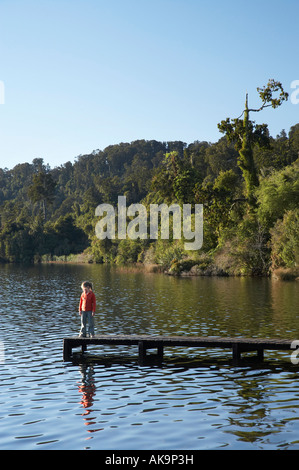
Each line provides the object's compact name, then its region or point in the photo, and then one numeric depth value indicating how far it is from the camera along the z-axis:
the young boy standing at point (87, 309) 20.77
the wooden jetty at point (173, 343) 18.97
